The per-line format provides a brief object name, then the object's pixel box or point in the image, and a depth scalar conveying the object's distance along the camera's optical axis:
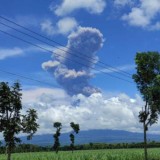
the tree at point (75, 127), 77.74
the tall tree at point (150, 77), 41.60
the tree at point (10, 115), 32.91
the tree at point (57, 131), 75.08
